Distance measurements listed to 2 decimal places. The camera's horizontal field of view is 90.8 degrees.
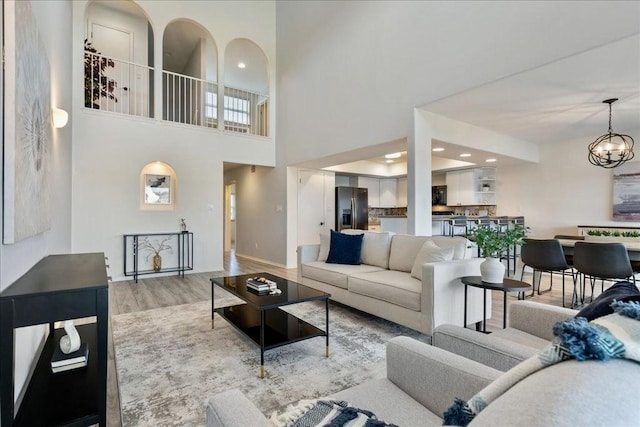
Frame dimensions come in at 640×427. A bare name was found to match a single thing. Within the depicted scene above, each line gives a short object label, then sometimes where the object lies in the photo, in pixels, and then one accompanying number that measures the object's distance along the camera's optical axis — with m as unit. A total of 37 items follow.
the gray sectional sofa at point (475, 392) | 0.44
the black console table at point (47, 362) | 1.24
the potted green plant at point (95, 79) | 5.32
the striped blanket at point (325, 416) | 0.79
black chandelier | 4.71
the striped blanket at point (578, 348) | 0.55
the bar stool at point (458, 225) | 5.23
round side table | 2.50
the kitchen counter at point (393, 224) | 6.77
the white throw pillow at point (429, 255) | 2.99
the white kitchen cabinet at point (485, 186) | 7.14
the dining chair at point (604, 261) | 3.41
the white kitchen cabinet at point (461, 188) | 7.22
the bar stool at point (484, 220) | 5.49
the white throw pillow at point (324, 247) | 4.23
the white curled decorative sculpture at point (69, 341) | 1.79
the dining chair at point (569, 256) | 4.22
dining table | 3.65
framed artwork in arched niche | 5.77
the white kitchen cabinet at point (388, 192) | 9.22
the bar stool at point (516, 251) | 5.73
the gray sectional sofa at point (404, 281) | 2.66
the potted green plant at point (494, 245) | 2.59
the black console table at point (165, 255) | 5.40
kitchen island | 5.09
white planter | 2.58
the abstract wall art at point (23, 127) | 1.30
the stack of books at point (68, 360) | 1.70
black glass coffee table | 2.31
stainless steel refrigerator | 7.92
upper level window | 8.23
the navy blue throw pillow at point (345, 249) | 3.93
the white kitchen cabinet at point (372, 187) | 8.77
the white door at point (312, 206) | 7.18
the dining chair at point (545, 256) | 4.03
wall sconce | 2.71
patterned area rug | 1.90
